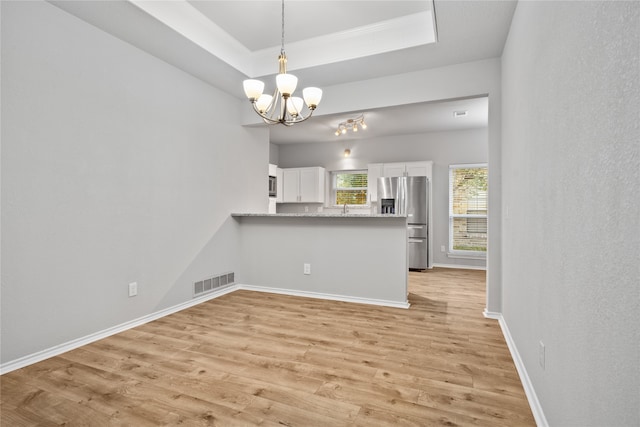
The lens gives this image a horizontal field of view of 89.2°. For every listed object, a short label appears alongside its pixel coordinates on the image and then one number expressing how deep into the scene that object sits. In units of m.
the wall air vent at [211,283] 3.68
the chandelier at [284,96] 2.38
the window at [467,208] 6.29
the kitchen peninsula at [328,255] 3.59
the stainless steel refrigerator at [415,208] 6.02
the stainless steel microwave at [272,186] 6.69
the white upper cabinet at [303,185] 7.11
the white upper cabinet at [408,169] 6.36
